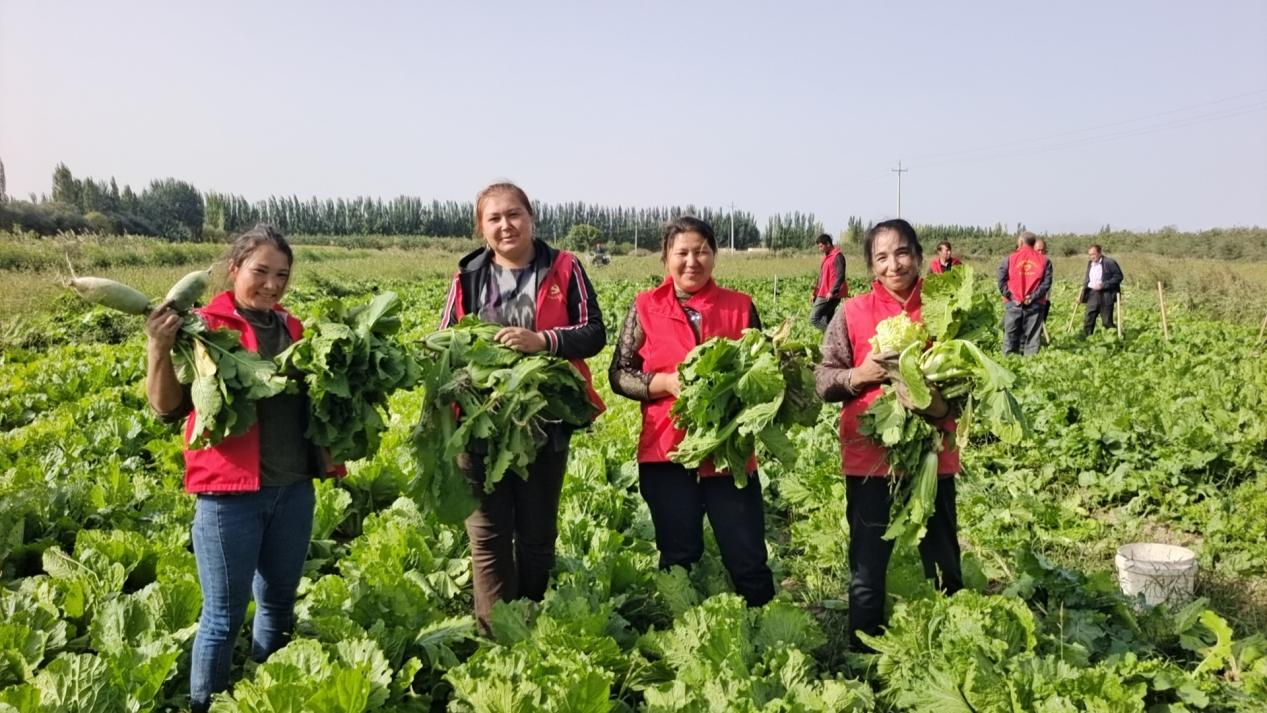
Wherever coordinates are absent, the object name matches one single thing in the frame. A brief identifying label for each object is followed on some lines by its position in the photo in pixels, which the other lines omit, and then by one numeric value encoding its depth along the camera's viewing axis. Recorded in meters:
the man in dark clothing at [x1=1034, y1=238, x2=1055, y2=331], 12.67
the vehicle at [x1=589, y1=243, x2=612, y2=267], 42.51
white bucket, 4.33
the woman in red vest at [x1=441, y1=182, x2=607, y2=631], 3.41
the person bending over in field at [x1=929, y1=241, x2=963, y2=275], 12.93
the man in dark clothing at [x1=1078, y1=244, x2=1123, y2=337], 14.49
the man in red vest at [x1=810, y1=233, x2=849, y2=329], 13.53
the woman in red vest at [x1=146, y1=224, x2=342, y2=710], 2.88
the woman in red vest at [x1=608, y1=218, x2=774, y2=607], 3.61
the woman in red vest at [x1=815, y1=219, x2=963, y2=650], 3.49
